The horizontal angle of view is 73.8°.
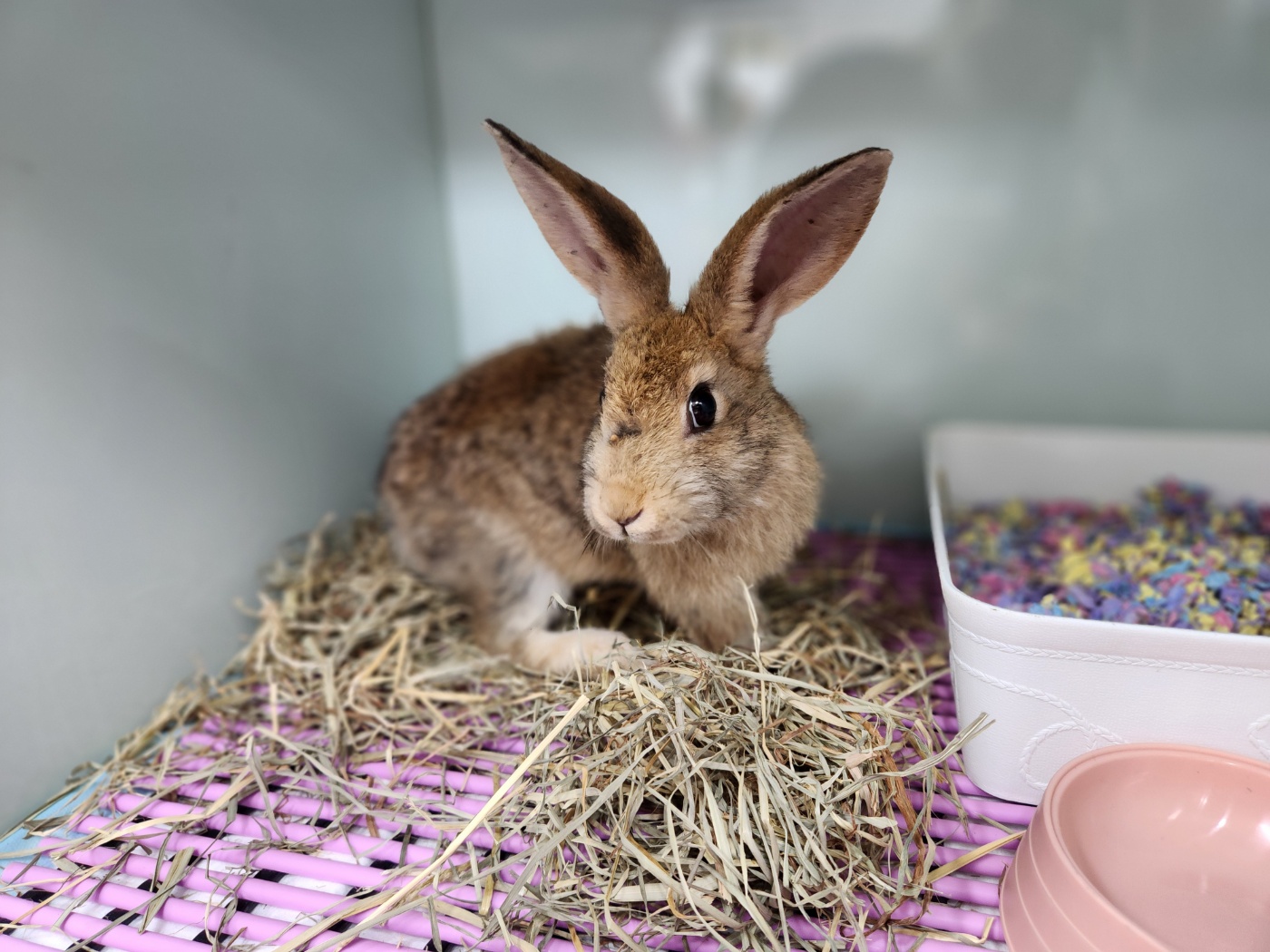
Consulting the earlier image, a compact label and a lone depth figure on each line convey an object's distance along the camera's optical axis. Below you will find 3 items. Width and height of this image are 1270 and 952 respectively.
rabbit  0.33
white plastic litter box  0.32
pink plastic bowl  0.28
